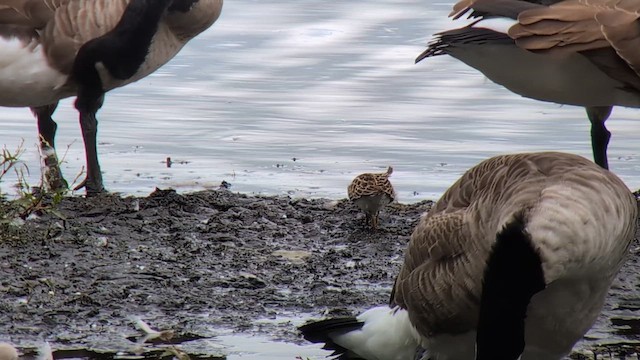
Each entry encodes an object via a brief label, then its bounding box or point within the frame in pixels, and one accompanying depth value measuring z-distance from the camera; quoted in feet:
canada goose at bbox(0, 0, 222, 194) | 54.18
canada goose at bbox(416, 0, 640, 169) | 44.43
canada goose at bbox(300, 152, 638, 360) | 29.38
